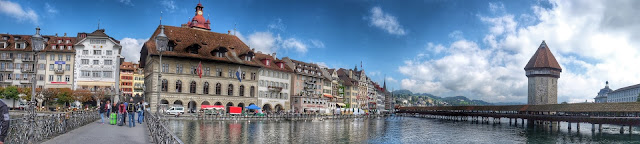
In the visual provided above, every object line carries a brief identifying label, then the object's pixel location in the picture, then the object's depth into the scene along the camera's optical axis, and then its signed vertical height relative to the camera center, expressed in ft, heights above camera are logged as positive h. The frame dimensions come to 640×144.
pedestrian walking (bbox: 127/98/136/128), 86.43 -4.99
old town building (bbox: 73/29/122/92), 246.68 +13.10
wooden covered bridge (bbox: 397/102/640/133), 188.55 -12.03
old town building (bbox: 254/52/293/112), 260.83 +1.63
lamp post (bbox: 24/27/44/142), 51.72 -2.12
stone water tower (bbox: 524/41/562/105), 313.32 +6.70
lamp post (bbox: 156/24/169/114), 67.97 +6.55
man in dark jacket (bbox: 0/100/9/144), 26.23 -2.14
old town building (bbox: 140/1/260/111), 215.10 +8.04
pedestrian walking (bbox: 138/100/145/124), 100.63 -6.04
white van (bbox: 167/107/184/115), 194.39 -10.60
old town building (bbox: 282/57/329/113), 287.69 -0.81
